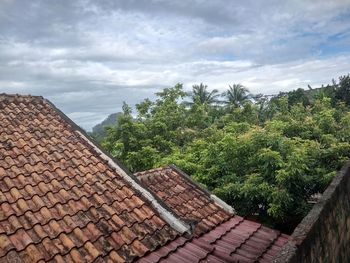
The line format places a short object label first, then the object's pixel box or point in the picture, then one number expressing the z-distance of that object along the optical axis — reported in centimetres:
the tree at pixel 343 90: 2975
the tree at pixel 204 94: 3322
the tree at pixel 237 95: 3312
